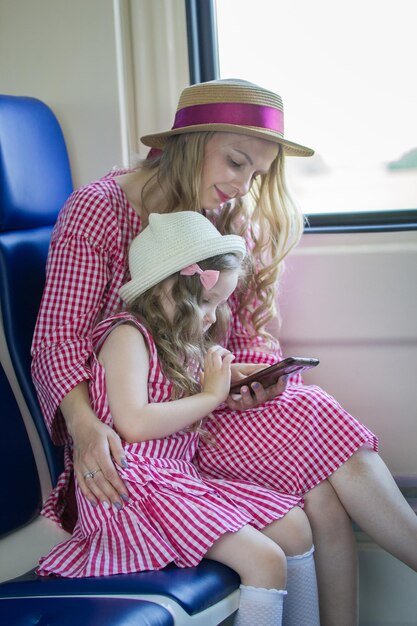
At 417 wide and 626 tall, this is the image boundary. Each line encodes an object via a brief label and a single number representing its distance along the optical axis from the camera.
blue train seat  1.48
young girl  1.56
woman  1.77
